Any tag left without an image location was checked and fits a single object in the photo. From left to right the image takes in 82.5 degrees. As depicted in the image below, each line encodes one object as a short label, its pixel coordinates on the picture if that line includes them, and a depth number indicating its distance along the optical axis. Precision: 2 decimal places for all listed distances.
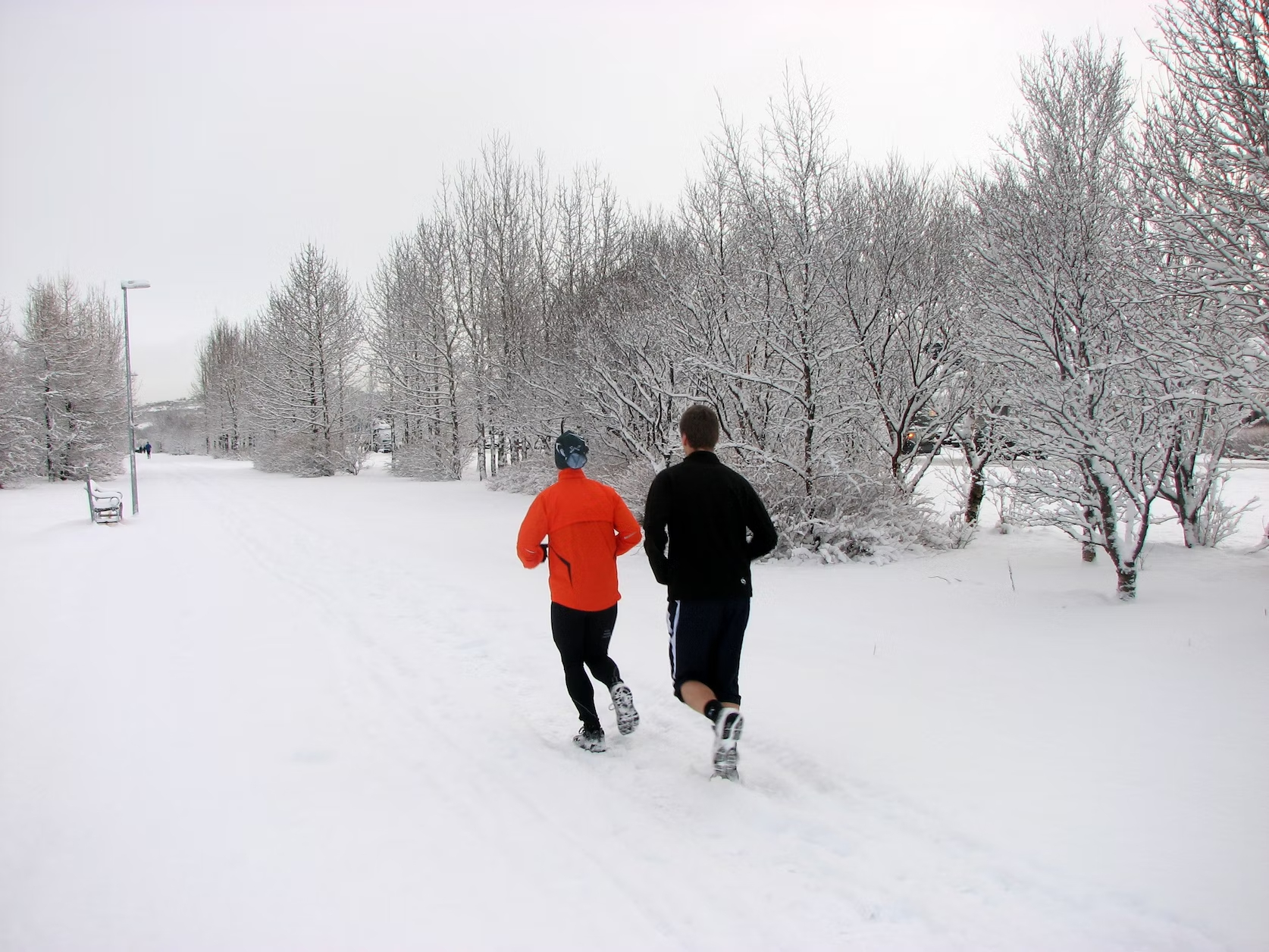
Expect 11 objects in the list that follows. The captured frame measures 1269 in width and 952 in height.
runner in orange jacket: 3.81
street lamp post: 17.83
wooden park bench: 14.90
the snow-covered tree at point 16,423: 26.44
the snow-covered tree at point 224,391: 58.66
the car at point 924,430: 11.88
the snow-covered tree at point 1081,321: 6.89
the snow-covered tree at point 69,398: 29.05
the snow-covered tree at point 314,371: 32.78
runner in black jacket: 3.45
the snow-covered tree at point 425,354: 28.27
